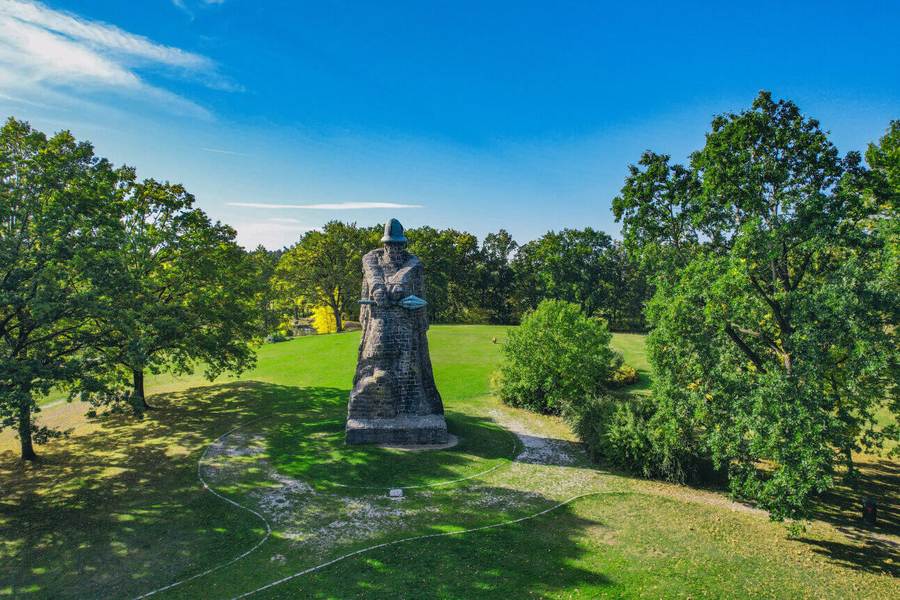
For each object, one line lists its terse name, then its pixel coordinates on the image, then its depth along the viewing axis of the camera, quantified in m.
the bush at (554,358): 27.31
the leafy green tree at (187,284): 22.23
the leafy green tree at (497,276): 75.00
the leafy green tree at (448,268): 68.12
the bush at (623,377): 33.69
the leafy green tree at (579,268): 65.06
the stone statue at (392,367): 21.59
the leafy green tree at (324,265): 61.44
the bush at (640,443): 18.94
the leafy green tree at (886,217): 13.50
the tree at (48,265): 15.18
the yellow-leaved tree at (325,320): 67.00
